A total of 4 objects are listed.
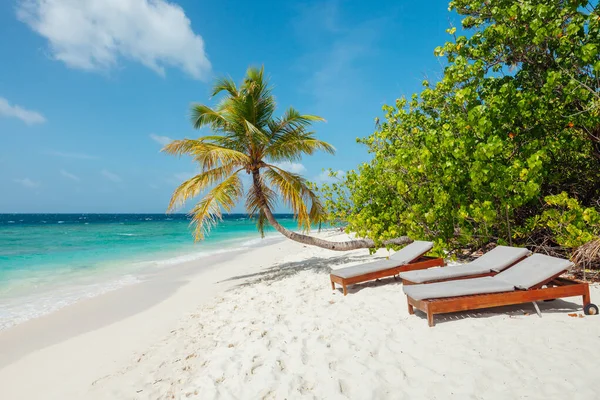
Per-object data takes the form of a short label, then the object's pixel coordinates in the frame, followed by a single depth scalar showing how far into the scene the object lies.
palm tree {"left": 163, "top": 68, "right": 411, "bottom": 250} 8.39
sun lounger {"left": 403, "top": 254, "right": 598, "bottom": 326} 4.25
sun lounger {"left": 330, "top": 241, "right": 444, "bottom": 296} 6.14
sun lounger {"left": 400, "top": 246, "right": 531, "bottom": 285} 5.15
